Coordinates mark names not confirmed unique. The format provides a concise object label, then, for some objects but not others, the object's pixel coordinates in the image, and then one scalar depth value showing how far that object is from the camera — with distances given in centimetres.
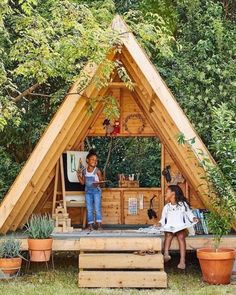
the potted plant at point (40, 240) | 672
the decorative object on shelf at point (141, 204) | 941
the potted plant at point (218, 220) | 632
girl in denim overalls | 822
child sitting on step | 686
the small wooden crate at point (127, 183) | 953
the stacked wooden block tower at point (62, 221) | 782
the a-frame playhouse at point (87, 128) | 670
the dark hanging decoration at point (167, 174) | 906
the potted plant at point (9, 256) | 661
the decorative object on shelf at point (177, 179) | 916
